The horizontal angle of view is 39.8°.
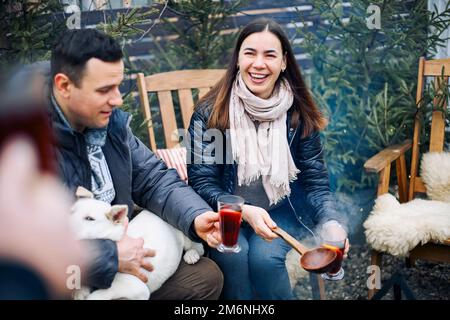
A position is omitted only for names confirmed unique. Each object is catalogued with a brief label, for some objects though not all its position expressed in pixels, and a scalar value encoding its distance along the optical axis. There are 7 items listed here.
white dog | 1.77
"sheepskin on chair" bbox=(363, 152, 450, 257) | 2.44
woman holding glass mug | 2.15
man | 1.74
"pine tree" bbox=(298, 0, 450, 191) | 2.92
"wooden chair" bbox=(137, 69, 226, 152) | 2.78
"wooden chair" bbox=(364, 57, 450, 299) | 2.50
